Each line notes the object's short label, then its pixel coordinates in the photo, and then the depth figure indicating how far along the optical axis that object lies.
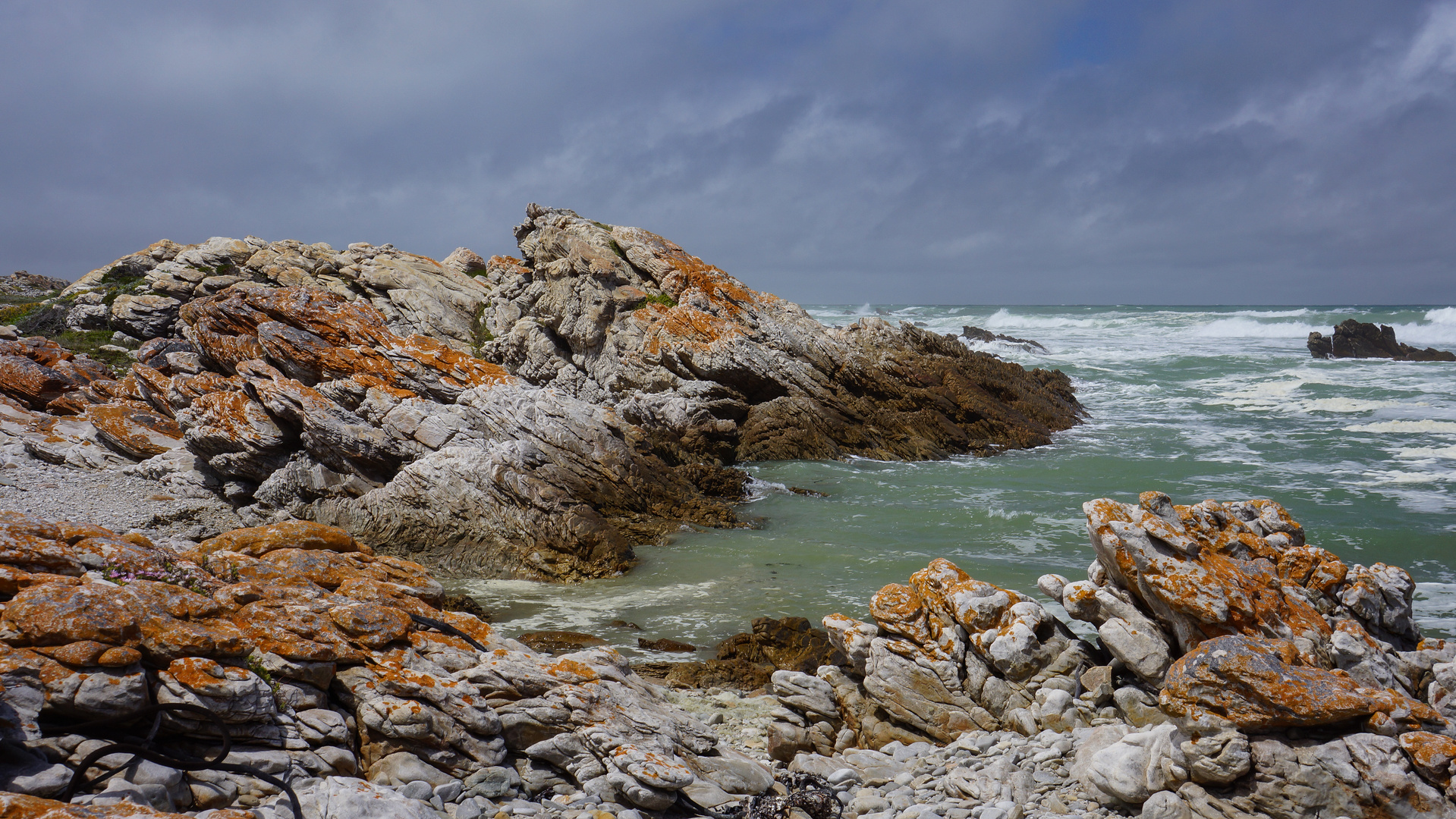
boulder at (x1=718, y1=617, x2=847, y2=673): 10.53
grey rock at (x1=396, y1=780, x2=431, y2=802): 5.45
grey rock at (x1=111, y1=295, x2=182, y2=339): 31.75
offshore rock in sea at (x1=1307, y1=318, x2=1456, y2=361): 50.97
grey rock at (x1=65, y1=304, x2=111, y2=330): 33.03
